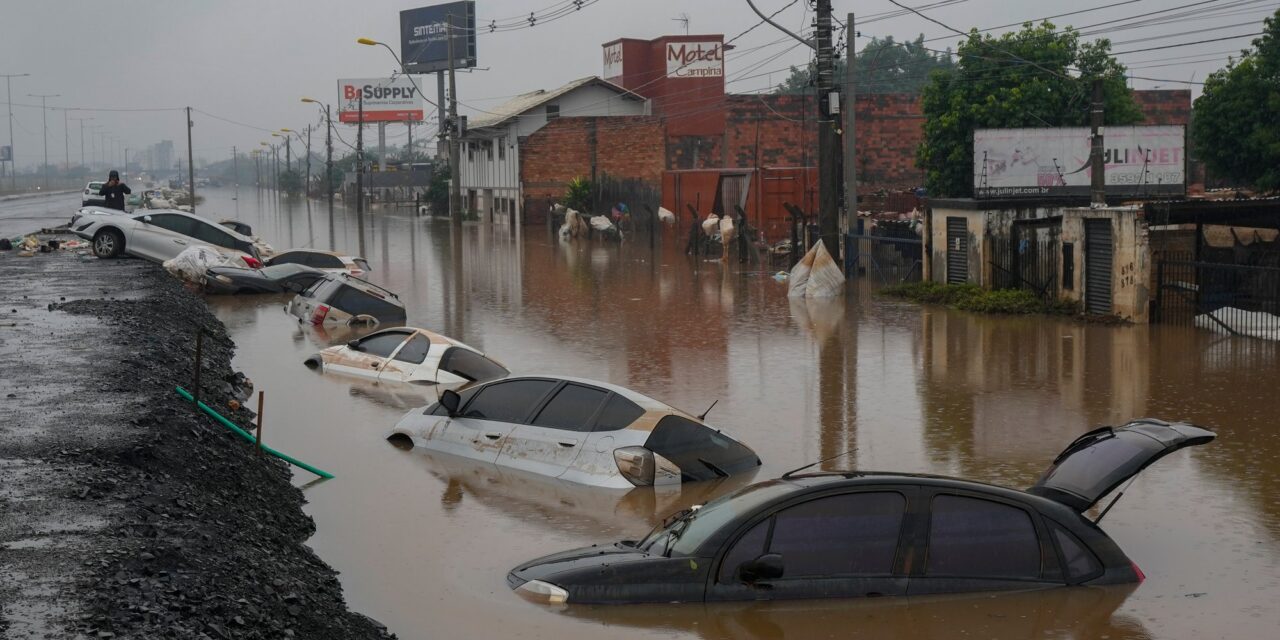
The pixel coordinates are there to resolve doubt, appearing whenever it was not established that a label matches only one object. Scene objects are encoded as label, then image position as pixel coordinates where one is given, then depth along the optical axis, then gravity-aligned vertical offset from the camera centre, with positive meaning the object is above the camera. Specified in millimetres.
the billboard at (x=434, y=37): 120875 +17201
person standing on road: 41094 +1115
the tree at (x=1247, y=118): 47281 +3462
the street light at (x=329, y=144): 109238 +7046
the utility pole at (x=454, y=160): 66375 +3139
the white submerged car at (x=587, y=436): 13602 -2182
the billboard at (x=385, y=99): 149500 +13857
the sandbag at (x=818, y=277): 33062 -1349
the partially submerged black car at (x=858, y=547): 9023 -2184
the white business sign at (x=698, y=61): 82625 +9720
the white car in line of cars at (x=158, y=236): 36250 -204
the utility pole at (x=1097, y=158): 27703 +1225
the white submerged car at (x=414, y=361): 20141 -2023
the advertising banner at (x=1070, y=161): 37094 +1534
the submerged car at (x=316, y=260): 35469 -855
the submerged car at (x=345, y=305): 27531 -1590
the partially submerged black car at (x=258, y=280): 33469 -1292
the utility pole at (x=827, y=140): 32031 +1926
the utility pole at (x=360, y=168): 88188 +3935
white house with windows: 75062 +5525
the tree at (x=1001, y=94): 54750 +5047
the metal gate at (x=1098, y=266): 27359 -976
